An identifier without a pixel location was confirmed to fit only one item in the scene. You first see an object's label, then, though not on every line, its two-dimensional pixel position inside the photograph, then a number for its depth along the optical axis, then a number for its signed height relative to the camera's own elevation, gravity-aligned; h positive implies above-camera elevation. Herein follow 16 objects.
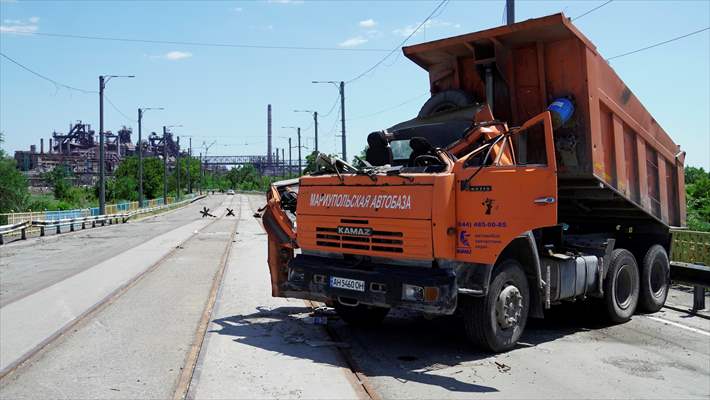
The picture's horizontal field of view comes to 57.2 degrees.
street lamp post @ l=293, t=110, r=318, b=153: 56.22 +8.71
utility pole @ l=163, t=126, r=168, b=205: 73.07 +6.42
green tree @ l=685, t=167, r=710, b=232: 19.64 +0.43
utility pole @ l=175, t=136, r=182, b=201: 85.38 +5.37
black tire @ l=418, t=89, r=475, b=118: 8.91 +1.64
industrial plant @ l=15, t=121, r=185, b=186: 125.00 +15.78
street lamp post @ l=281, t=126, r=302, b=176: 70.19 +8.65
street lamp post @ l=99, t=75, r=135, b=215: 38.50 +5.29
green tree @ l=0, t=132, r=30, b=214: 48.78 +3.09
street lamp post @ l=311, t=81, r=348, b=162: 39.03 +6.84
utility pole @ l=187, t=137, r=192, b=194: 107.49 +10.06
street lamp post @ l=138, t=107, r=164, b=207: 55.31 +6.82
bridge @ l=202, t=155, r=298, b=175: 154.75 +15.47
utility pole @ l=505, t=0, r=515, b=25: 13.58 +4.37
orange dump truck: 6.57 +0.21
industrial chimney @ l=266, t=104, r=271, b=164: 171.12 +24.45
